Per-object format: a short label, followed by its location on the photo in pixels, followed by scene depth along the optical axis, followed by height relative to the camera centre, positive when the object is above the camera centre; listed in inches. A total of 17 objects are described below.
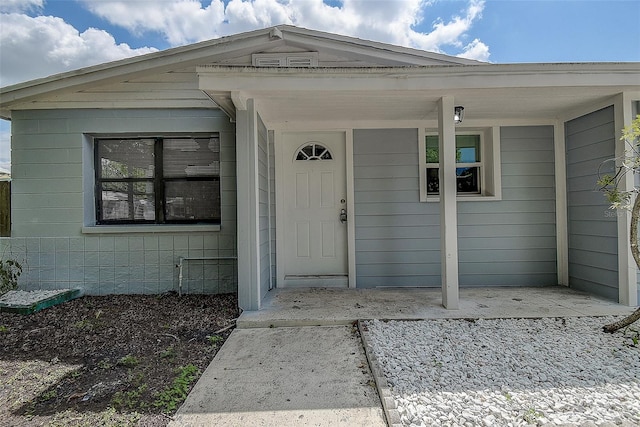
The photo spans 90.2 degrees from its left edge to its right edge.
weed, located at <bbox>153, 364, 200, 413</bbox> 74.9 -44.4
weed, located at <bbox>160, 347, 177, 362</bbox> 101.3 -44.8
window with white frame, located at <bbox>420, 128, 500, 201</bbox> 168.7 +24.6
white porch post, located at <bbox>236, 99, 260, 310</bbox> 129.8 +3.4
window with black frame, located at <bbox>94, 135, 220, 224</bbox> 176.6 +21.1
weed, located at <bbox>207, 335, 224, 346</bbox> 111.3 -44.2
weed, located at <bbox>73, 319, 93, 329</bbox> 128.7 -44.0
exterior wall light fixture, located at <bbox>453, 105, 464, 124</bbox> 137.8 +42.2
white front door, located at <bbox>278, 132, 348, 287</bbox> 172.7 +3.6
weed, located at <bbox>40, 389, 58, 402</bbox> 80.0 -45.1
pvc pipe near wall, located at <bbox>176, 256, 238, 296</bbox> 169.6 -23.5
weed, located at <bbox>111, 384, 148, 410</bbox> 75.0 -44.4
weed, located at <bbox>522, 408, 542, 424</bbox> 65.2 -43.1
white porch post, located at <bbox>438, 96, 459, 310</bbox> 127.5 +4.2
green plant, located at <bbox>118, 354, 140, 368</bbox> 97.1 -44.7
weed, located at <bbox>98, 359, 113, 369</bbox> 96.1 -45.1
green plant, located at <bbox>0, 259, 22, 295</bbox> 169.6 -29.3
